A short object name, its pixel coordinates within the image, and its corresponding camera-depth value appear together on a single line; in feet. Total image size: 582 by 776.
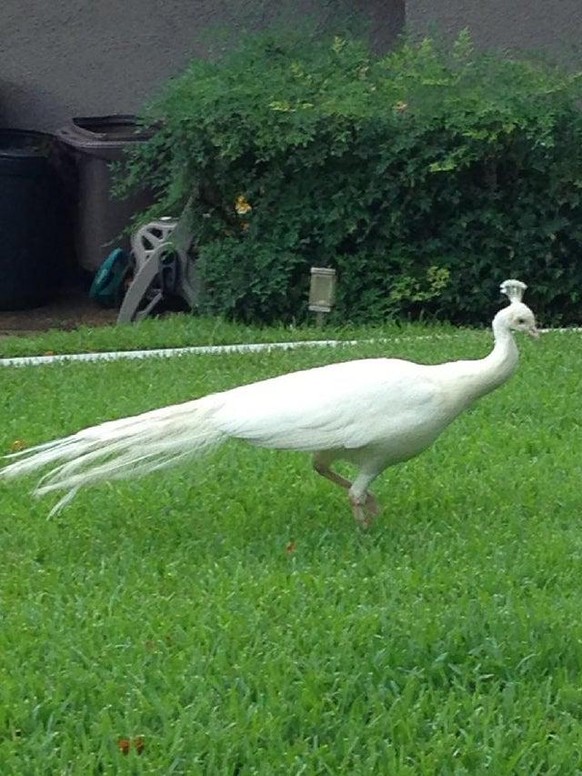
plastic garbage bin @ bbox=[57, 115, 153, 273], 38.45
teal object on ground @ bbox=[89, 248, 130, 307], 38.29
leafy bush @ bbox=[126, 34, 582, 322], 32.53
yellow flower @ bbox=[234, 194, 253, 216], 33.96
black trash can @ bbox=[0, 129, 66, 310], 39.17
